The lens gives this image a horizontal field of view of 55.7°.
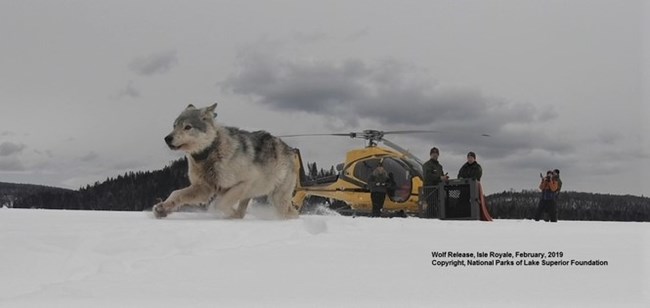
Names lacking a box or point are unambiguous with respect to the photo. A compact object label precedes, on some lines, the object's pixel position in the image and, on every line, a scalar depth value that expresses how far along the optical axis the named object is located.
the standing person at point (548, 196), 13.93
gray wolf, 7.15
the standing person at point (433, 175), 13.28
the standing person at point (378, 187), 15.36
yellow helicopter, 16.89
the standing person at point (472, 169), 12.57
